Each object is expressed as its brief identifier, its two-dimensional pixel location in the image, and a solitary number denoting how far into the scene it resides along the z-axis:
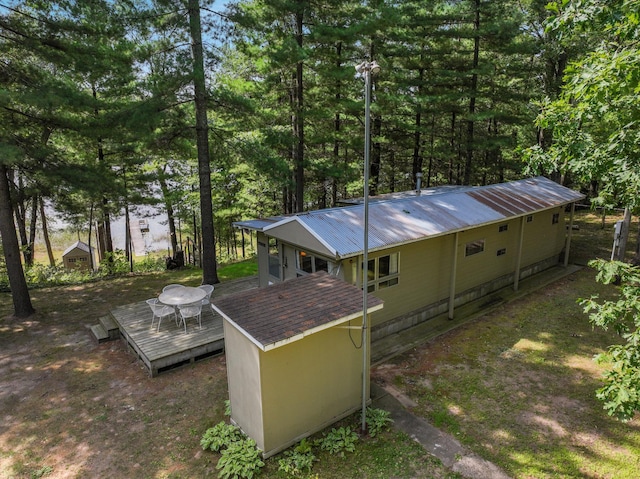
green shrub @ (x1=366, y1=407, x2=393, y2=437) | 5.72
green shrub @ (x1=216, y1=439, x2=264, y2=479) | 4.95
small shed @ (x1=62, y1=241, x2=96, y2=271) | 23.58
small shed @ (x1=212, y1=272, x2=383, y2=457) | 5.10
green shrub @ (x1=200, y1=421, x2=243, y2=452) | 5.46
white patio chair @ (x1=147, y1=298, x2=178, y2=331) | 8.21
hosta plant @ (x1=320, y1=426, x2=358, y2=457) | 5.39
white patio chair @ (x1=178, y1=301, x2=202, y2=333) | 8.17
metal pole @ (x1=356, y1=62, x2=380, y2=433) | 4.48
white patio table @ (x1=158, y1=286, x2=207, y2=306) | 8.22
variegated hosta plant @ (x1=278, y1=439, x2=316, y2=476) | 5.03
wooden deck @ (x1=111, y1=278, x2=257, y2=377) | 7.36
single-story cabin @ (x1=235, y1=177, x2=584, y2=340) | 7.94
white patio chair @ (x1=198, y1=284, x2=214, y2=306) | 8.88
